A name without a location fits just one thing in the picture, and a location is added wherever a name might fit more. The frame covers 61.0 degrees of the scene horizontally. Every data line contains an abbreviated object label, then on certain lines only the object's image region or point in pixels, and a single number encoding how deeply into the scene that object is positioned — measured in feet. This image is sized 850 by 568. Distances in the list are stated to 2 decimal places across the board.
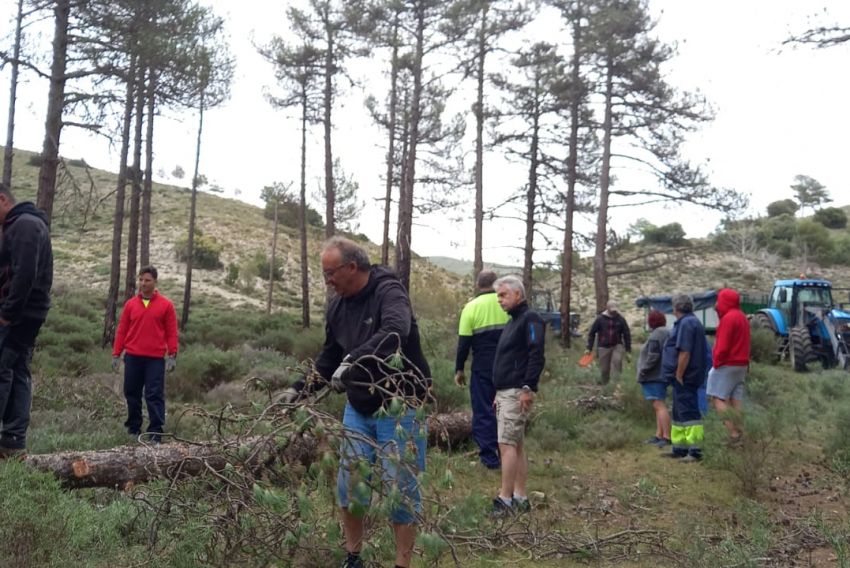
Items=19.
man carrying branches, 10.09
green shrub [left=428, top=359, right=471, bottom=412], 29.55
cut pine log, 15.01
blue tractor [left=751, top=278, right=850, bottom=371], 53.88
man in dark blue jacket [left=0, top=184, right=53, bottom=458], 14.84
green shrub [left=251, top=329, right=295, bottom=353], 60.02
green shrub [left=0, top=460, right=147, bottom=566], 10.57
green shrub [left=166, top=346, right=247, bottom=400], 35.45
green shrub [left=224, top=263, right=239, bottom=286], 125.18
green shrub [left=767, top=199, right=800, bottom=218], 230.11
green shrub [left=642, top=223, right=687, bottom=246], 177.68
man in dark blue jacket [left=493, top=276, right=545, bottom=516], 17.57
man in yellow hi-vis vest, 21.59
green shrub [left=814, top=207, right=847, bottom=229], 204.44
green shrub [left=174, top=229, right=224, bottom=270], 134.00
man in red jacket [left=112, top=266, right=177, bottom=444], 23.11
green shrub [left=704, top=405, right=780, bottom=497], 20.24
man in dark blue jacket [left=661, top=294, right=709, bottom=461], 24.49
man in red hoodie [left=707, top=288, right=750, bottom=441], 24.95
